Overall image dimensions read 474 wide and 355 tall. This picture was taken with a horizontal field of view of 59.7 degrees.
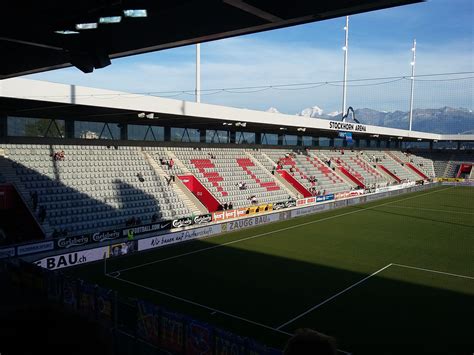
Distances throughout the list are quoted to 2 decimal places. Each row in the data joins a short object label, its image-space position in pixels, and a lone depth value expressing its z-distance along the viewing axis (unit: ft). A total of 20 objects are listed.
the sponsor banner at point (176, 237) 75.85
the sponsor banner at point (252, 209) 104.27
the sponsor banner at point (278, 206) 113.42
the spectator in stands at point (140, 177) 101.30
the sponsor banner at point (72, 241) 64.72
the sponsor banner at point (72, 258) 61.31
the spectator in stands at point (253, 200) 117.70
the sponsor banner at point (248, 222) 95.02
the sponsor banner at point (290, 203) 118.21
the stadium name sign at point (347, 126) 140.58
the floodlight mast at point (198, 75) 107.86
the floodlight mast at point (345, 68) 173.10
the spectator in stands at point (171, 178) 106.93
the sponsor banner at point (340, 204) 137.61
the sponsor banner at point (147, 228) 75.46
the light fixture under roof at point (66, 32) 24.00
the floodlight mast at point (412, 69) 214.48
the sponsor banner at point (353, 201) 145.89
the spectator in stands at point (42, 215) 73.98
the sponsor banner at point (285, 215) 112.16
